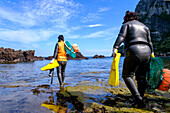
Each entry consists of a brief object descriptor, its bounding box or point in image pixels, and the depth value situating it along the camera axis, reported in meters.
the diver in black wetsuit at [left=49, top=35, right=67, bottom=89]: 5.39
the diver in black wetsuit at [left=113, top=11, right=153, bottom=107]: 2.81
